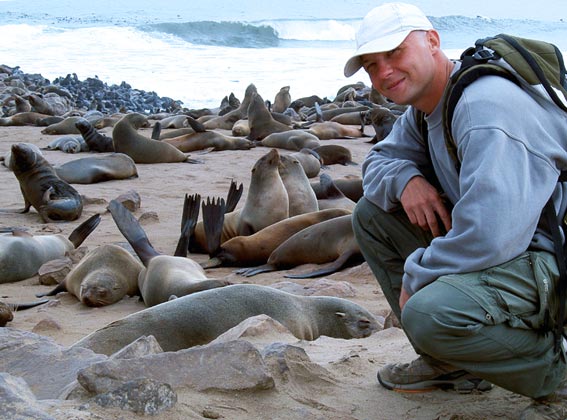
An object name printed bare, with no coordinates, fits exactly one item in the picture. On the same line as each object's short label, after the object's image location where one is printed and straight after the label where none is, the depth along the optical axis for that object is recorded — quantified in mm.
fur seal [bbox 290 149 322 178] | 8250
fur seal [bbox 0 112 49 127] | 13719
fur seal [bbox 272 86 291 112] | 15885
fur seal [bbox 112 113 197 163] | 9664
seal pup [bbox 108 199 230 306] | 4070
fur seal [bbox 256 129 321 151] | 10250
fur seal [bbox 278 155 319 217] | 6387
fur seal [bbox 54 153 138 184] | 8336
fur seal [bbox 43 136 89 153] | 10445
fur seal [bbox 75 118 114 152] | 10297
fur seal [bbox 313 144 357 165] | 9219
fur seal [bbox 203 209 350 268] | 5578
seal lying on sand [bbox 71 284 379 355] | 3188
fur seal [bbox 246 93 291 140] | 11383
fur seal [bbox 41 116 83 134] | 12148
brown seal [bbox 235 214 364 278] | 5289
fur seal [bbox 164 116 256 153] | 10641
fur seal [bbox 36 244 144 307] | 4539
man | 1794
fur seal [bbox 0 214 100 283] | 5168
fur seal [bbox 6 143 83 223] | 6785
